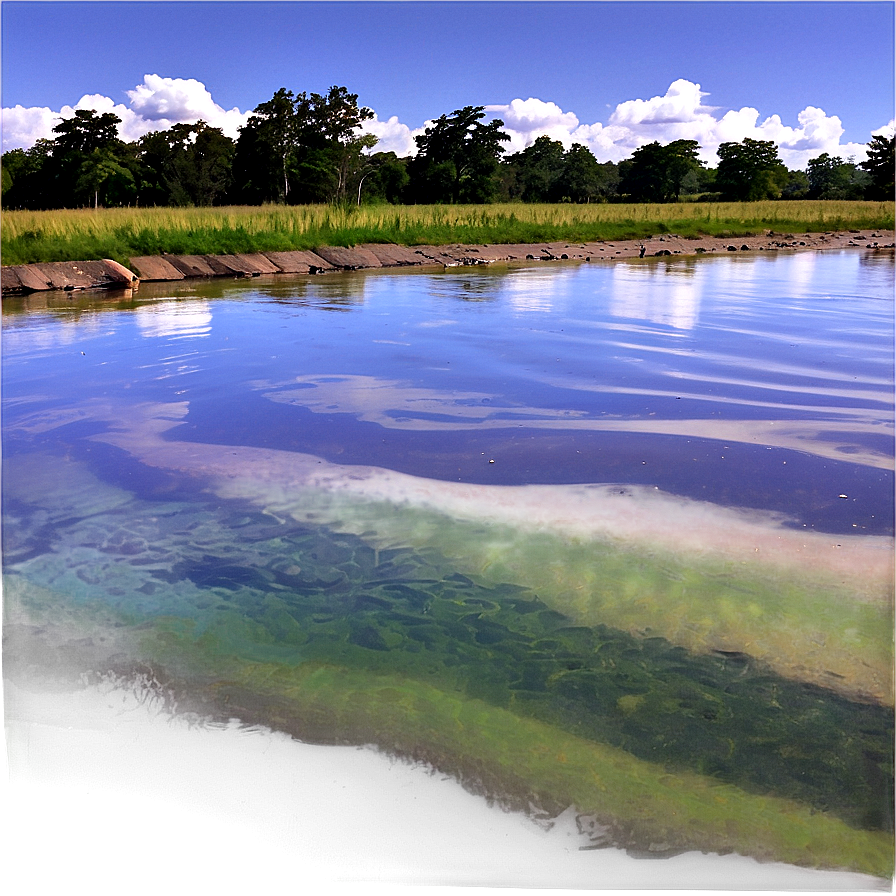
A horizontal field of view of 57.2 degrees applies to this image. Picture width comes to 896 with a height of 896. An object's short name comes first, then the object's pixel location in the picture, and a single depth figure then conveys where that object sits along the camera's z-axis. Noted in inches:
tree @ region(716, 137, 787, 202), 3380.9
